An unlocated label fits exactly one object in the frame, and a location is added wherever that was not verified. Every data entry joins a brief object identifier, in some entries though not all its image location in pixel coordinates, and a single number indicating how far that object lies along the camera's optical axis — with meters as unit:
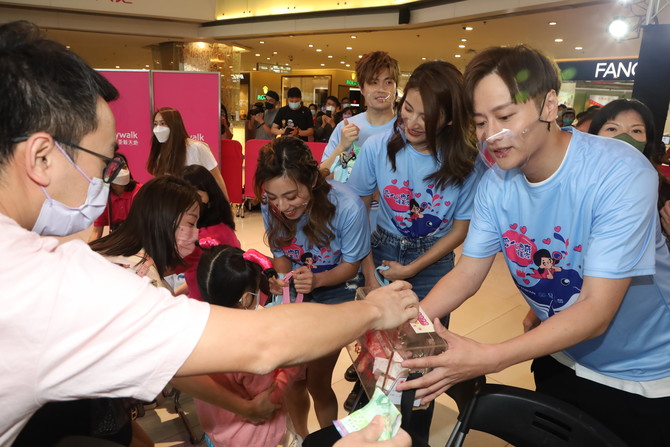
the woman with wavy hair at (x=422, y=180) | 1.90
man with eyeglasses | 0.70
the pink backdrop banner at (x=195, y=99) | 5.60
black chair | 1.22
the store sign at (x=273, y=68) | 18.69
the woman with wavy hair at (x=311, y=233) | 1.92
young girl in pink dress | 1.64
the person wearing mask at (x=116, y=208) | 3.09
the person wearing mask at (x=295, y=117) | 7.43
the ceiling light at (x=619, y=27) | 5.18
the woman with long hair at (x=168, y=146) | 3.68
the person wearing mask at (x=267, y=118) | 7.67
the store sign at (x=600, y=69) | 8.62
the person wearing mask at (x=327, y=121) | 8.12
